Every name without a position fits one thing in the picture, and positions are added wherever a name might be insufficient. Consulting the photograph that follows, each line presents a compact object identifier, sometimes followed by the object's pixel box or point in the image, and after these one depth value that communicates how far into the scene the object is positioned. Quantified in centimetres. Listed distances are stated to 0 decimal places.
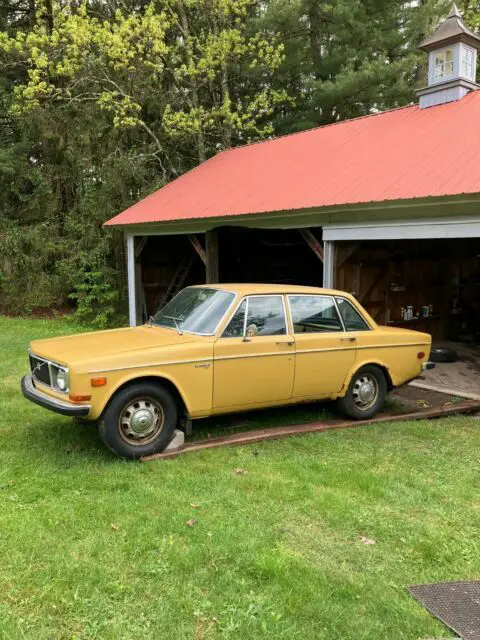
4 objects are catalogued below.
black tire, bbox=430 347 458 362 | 1037
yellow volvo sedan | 502
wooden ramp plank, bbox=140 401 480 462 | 550
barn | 802
